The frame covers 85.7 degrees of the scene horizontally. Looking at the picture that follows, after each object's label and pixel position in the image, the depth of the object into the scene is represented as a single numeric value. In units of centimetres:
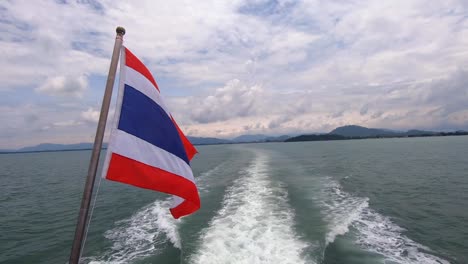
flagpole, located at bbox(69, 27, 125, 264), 334
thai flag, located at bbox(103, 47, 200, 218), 416
